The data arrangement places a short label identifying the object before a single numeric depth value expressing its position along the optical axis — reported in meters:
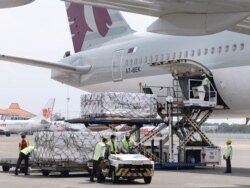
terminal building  176.20
